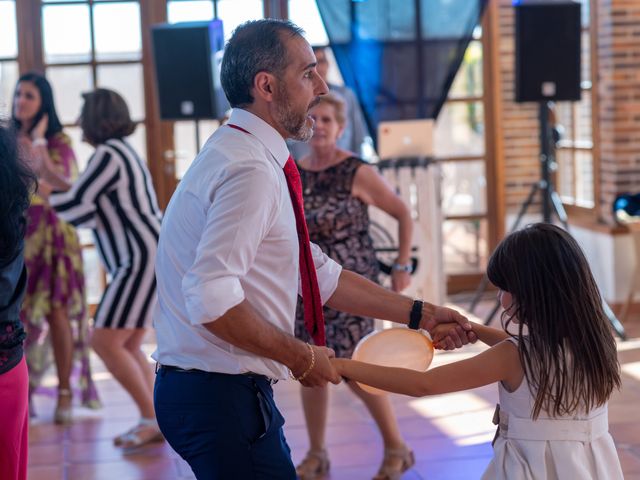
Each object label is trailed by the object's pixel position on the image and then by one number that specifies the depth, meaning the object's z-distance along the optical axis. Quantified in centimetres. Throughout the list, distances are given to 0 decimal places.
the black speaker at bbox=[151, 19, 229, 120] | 636
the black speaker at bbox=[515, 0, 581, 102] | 641
